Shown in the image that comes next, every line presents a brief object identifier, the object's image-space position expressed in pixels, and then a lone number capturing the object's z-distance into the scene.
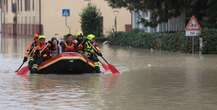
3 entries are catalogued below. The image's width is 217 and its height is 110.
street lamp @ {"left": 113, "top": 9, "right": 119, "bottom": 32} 62.59
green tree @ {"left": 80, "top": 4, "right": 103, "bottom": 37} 60.40
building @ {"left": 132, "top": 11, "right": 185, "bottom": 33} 41.28
